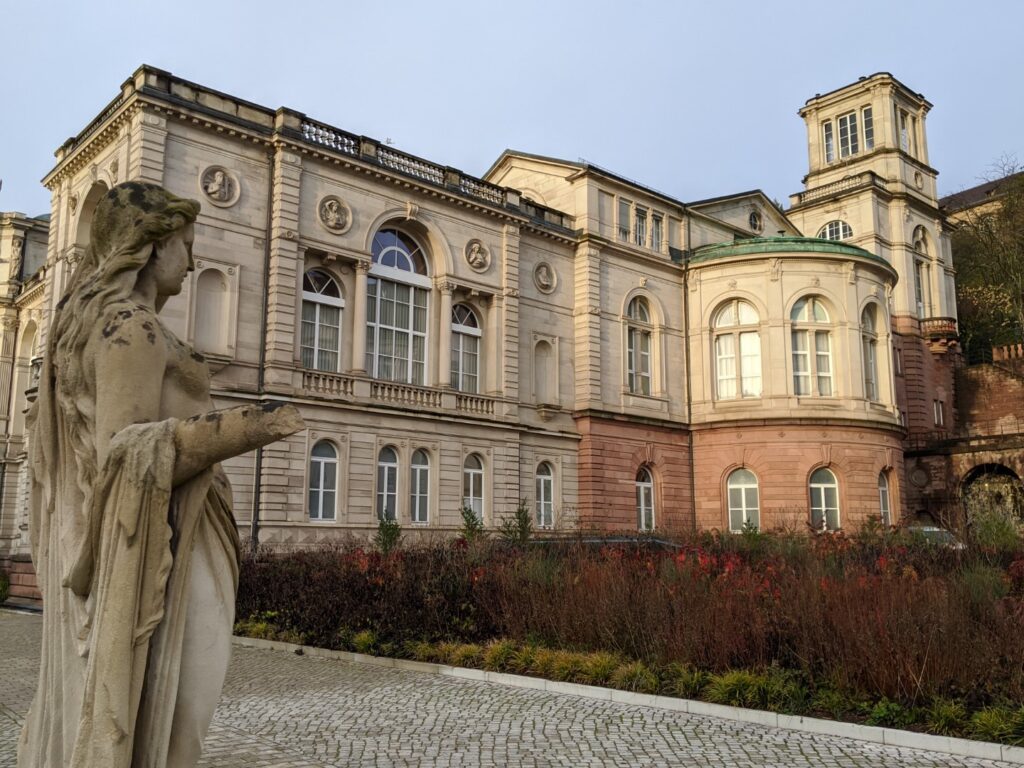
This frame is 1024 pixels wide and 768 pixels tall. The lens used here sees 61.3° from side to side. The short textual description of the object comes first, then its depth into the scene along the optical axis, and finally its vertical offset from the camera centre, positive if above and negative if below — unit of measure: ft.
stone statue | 8.84 +0.12
